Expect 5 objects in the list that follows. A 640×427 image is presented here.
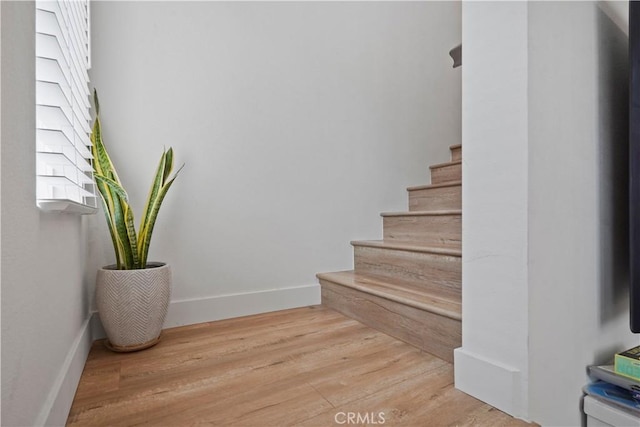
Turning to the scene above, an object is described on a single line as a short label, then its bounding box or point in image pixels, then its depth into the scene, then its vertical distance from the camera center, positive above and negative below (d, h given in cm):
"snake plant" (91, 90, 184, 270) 123 +2
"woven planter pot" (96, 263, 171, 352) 120 -31
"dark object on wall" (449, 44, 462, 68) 249 +116
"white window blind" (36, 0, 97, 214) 72 +23
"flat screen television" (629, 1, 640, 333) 91 +13
